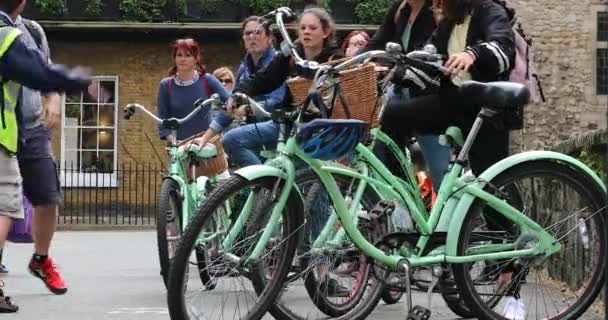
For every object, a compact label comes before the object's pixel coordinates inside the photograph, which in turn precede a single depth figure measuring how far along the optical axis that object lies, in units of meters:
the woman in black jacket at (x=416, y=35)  12.58
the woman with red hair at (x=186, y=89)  17.69
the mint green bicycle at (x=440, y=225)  9.99
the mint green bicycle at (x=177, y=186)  14.89
